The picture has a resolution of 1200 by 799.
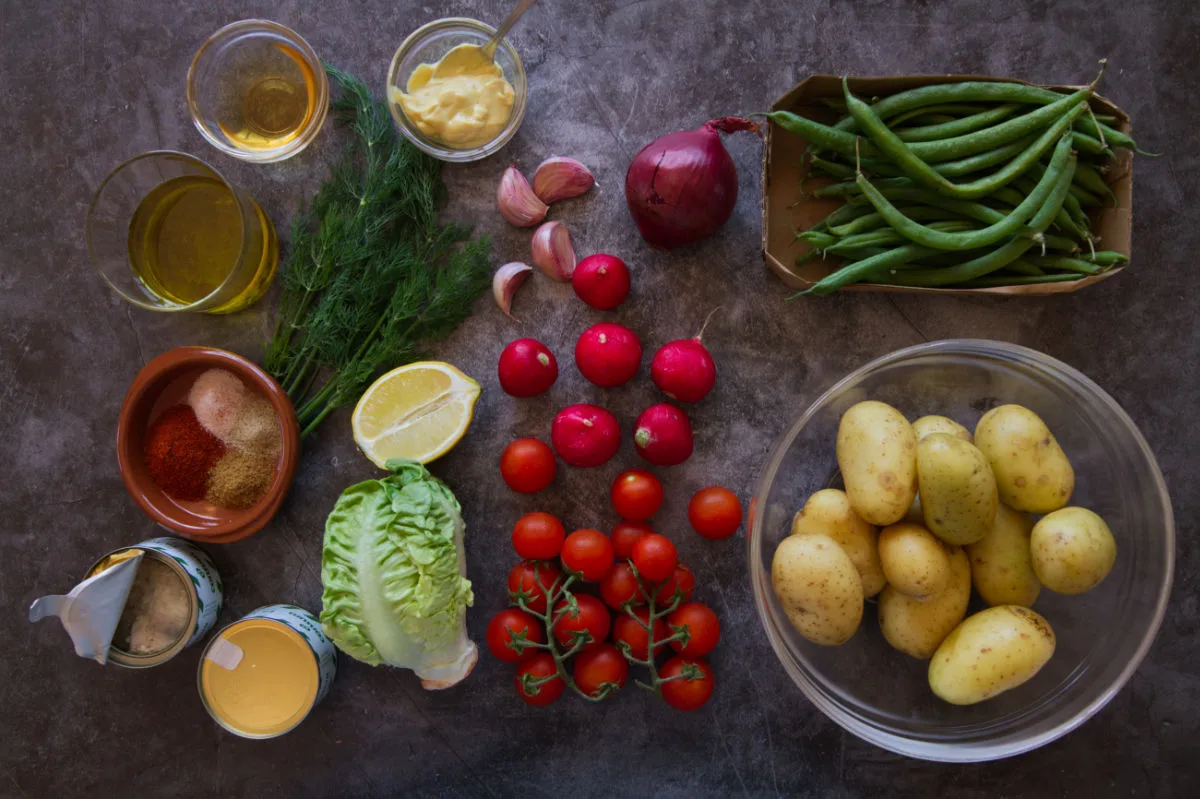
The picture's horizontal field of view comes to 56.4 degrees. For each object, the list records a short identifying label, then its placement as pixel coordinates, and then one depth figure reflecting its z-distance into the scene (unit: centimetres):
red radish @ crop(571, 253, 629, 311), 64
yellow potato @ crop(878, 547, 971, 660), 58
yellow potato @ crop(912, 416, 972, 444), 60
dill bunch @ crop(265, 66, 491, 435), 65
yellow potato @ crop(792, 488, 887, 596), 59
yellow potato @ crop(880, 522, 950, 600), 56
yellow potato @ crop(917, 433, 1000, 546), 55
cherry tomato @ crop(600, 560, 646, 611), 63
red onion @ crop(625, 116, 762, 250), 62
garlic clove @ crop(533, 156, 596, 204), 65
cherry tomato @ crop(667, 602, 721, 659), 63
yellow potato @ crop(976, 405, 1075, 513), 57
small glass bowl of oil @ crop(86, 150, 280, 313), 63
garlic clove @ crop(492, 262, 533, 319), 66
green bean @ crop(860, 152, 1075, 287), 61
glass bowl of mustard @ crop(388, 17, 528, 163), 64
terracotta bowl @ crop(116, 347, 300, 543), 62
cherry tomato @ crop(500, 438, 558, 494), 64
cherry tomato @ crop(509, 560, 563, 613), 63
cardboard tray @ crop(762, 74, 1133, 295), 62
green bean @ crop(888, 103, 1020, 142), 62
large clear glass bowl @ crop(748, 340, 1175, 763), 61
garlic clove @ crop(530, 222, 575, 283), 65
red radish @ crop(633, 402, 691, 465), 63
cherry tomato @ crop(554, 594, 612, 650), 63
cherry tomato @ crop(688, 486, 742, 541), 63
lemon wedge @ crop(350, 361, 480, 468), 63
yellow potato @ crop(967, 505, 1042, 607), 59
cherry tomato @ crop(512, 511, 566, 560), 64
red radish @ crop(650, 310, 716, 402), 63
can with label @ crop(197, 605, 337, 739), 62
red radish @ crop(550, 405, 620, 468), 63
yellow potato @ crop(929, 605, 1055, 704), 56
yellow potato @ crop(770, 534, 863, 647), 57
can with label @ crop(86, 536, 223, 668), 63
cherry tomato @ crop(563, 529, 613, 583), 63
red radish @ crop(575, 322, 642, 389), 63
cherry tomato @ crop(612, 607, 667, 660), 64
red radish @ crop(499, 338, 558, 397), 63
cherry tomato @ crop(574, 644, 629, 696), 63
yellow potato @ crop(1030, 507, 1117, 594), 56
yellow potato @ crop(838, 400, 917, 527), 56
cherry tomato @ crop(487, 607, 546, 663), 63
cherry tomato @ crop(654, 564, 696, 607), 64
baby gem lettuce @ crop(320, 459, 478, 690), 61
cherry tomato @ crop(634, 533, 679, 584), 62
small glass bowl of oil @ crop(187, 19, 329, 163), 65
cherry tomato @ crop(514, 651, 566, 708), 63
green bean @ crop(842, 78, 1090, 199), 61
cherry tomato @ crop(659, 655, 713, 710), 63
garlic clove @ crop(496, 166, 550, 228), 66
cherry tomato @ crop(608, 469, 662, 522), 64
